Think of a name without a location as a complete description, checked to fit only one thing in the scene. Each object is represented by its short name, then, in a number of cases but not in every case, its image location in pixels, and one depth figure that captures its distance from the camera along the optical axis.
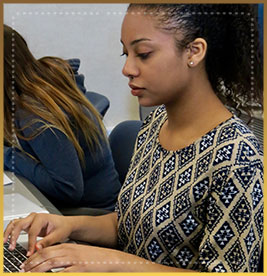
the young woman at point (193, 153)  1.69
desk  2.19
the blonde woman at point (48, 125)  2.35
